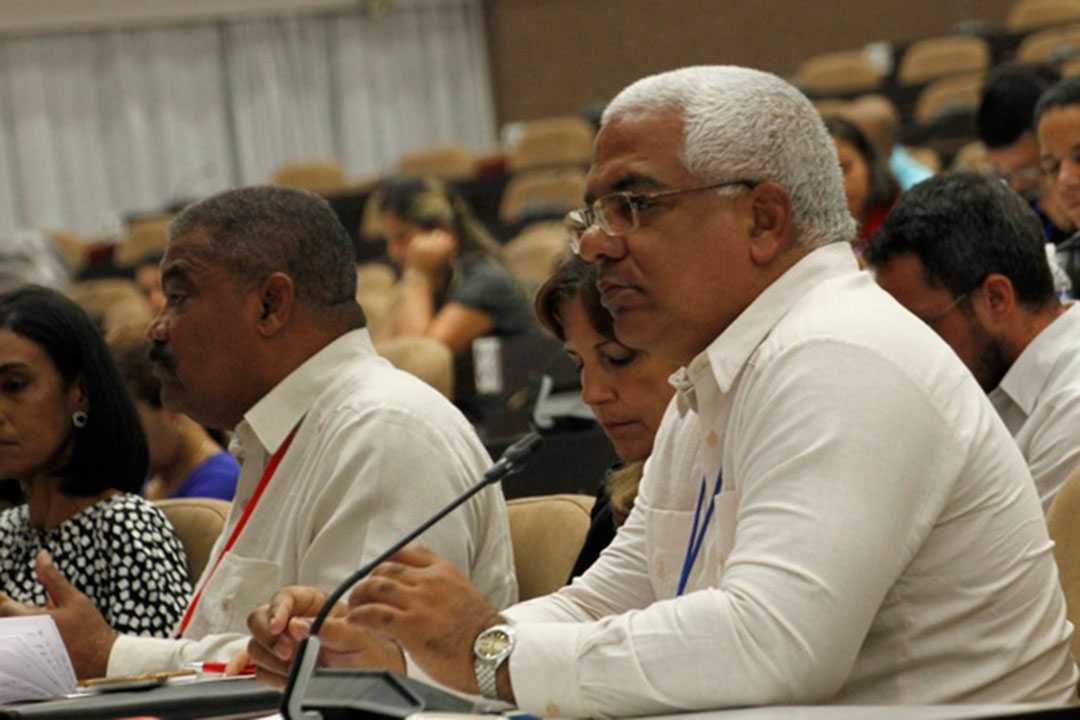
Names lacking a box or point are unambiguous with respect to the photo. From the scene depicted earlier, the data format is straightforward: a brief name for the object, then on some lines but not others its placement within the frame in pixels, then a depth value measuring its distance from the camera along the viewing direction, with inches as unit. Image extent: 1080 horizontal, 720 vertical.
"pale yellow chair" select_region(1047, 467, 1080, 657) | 177.2
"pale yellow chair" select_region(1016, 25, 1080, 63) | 780.0
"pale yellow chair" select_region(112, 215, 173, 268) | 958.4
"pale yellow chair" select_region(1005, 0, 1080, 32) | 941.8
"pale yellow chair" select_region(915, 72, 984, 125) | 816.9
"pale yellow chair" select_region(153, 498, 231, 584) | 261.1
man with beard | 220.7
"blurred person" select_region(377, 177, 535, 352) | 536.4
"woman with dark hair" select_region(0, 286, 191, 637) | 245.9
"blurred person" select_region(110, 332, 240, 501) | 334.6
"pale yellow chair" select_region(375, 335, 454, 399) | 410.3
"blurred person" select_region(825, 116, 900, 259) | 389.7
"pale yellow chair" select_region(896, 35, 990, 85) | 923.4
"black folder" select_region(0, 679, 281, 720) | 156.8
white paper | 171.8
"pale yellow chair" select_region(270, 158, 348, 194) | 1057.5
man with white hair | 130.9
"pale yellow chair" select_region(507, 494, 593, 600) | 217.0
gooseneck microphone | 123.1
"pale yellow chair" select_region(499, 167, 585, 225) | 863.1
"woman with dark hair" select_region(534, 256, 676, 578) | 213.9
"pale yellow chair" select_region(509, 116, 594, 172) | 954.1
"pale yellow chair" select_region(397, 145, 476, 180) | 1024.2
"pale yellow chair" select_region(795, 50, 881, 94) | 953.4
